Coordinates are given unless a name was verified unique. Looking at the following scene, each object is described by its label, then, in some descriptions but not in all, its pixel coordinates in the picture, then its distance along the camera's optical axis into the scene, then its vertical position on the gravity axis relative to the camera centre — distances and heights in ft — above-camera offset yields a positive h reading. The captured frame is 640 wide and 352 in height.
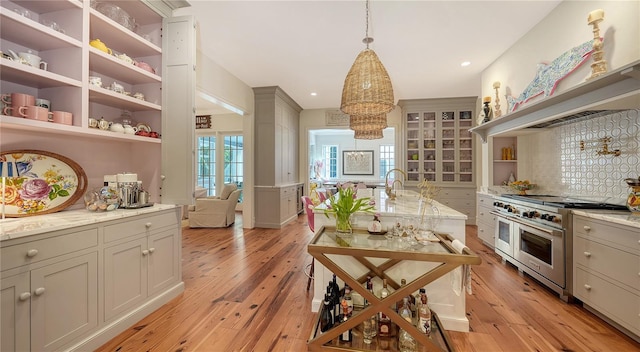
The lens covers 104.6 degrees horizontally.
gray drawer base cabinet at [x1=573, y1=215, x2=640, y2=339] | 5.69 -2.38
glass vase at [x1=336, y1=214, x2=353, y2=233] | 6.17 -1.19
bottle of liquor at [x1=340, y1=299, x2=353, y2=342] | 5.56 -3.53
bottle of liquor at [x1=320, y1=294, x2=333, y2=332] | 5.78 -3.34
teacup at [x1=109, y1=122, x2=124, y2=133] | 6.77 +1.32
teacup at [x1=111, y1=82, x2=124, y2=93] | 6.90 +2.48
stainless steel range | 7.47 -2.04
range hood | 5.74 +2.19
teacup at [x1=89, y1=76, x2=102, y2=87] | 6.36 +2.45
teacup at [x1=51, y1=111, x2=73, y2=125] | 5.51 +1.32
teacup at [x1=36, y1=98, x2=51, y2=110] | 5.51 +1.63
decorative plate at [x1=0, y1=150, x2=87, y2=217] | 5.40 -0.16
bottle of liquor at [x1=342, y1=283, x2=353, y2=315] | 5.82 -3.06
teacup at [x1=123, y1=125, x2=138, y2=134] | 7.03 +1.33
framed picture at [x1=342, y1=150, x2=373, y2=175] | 33.01 +1.92
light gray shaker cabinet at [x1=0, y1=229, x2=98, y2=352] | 4.17 -2.20
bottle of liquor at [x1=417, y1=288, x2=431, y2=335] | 5.43 -3.14
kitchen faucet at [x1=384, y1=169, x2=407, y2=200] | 10.09 -0.74
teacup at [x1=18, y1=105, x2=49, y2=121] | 5.07 +1.31
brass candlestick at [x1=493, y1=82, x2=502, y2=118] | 12.20 +3.65
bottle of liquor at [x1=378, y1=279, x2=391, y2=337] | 5.59 -3.42
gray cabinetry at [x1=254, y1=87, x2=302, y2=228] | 17.01 +1.12
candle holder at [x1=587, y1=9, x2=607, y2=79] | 6.75 +3.60
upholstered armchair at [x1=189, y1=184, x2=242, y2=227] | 16.81 -2.53
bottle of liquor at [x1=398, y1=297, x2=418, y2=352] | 5.24 -3.55
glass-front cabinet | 18.76 +2.85
